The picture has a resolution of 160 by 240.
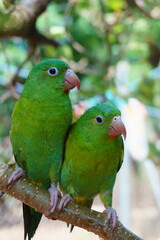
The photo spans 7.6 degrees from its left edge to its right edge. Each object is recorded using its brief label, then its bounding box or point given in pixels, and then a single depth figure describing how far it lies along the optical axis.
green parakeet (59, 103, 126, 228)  1.08
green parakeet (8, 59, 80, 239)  1.08
